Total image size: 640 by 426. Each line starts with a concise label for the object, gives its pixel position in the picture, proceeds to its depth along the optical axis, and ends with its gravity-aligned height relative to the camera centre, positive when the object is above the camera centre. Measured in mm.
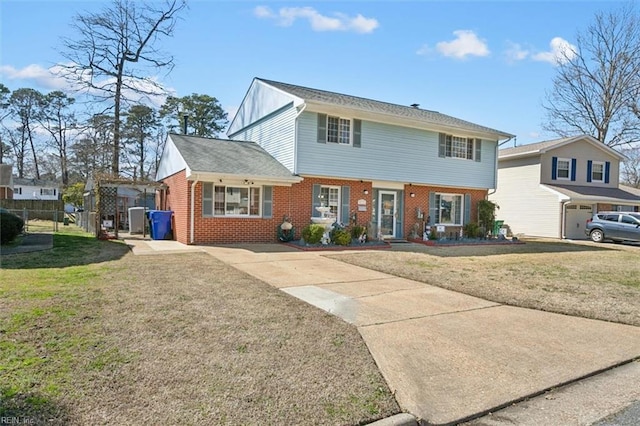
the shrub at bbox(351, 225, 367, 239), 15086 -762
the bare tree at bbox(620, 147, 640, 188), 45888 +5475
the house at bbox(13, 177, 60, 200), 44969 +2109
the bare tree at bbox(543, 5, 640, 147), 28719 +9883
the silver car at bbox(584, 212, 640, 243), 19109 -557
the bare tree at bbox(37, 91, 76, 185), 40562 +9170
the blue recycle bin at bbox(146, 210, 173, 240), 15164 -668
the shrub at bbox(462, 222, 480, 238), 18297 -789
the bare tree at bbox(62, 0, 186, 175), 25109 +10536
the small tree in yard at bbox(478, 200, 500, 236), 18844 -26
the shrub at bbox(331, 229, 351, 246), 14008 -961
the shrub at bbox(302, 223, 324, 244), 13508 -793
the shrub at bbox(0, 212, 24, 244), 10703 -602
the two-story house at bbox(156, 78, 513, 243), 13844 +1696
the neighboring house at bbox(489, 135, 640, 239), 22266 +1750
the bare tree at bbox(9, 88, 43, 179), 39594 +10096
